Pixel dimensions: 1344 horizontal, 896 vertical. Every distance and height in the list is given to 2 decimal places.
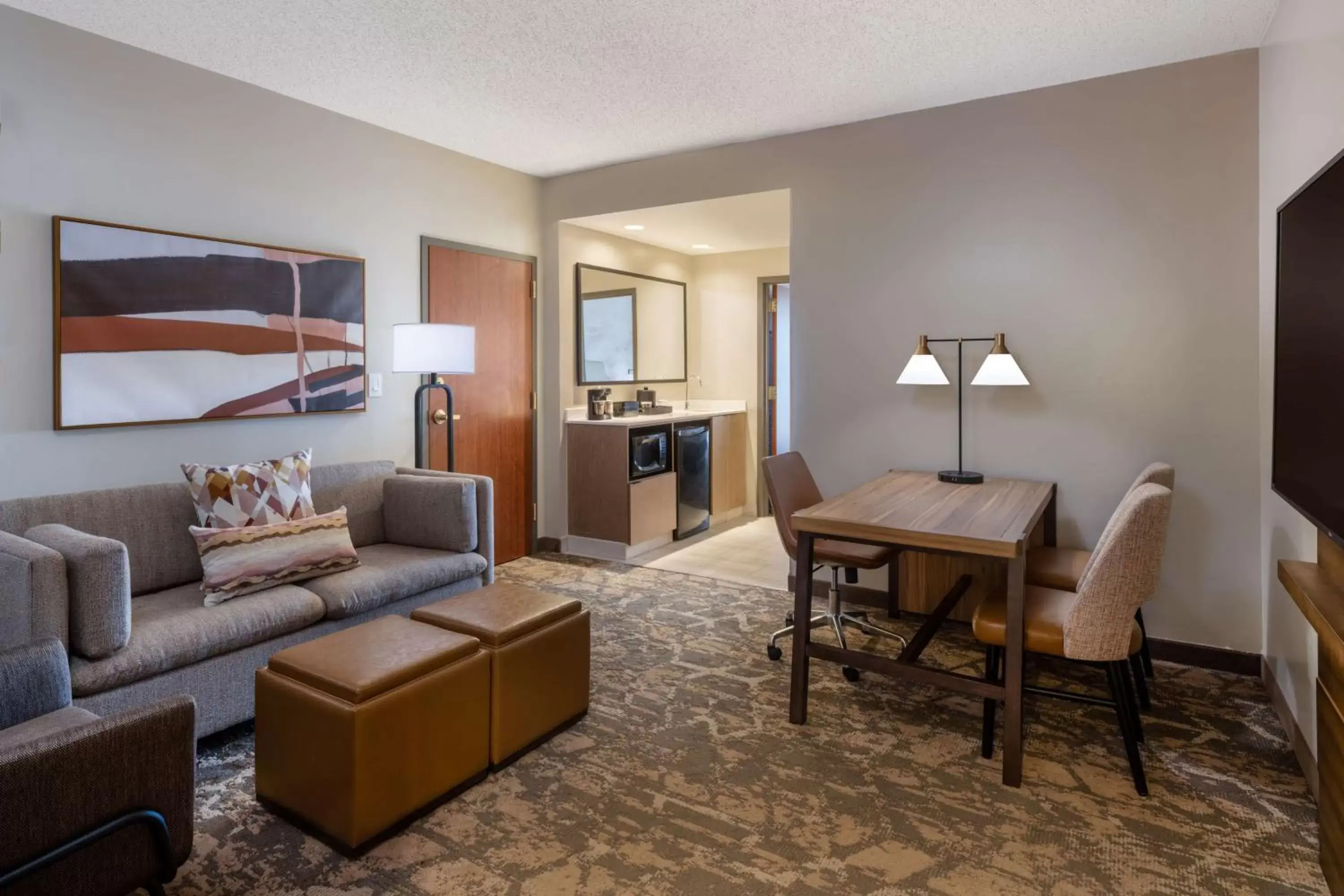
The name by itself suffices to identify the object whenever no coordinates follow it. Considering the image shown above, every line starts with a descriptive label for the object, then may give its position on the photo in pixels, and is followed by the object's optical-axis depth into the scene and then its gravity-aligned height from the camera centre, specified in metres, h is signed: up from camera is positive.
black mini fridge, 5.55 -0.37
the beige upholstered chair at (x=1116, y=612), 2.05 -0.52
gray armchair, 1.21 -0.65
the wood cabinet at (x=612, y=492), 4.96 -0.42
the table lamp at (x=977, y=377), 3.33 +0.27
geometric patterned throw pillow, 2.85 -0.24
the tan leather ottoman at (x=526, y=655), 2.31 -0.73
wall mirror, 5.37 +0.80
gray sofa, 2.14 -0.55
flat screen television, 1.56 +0.18
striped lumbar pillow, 2.64 -0.46
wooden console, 1.57 -0.56
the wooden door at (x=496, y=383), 4.50 +0.31
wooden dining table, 2.26 -0.34
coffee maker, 5.35 +0.19
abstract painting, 2.91 +0.46
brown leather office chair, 3.19 -0.51
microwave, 5.03 -0.15
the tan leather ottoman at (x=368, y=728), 1.89 -0.79
